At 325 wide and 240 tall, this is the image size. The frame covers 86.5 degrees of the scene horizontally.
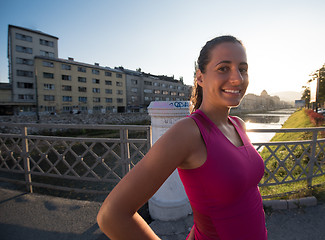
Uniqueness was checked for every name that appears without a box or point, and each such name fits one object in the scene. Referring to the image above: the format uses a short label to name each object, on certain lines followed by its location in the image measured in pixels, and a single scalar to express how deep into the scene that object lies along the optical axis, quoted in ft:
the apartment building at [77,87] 120.26
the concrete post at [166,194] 8.66
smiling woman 2.27
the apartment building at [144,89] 178.50
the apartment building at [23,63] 116.88
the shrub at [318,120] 45.03
